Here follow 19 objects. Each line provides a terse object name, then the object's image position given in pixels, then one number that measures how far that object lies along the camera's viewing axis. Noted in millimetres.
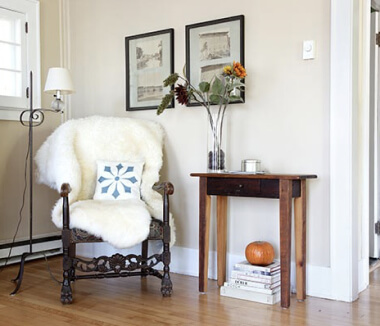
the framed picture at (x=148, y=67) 3529
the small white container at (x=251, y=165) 2904
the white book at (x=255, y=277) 2775
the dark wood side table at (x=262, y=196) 2637
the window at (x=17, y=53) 3717
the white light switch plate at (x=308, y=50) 2895
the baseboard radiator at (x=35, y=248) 3689
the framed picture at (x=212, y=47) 3188
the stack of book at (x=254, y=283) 2764
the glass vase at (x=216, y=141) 3059
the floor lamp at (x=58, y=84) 3305
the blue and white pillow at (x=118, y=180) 3154
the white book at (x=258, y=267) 2785
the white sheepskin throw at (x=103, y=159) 2738
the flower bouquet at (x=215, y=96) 3010
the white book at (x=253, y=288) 2764
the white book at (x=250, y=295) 2729
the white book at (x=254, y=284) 2773
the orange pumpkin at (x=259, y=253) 2846
